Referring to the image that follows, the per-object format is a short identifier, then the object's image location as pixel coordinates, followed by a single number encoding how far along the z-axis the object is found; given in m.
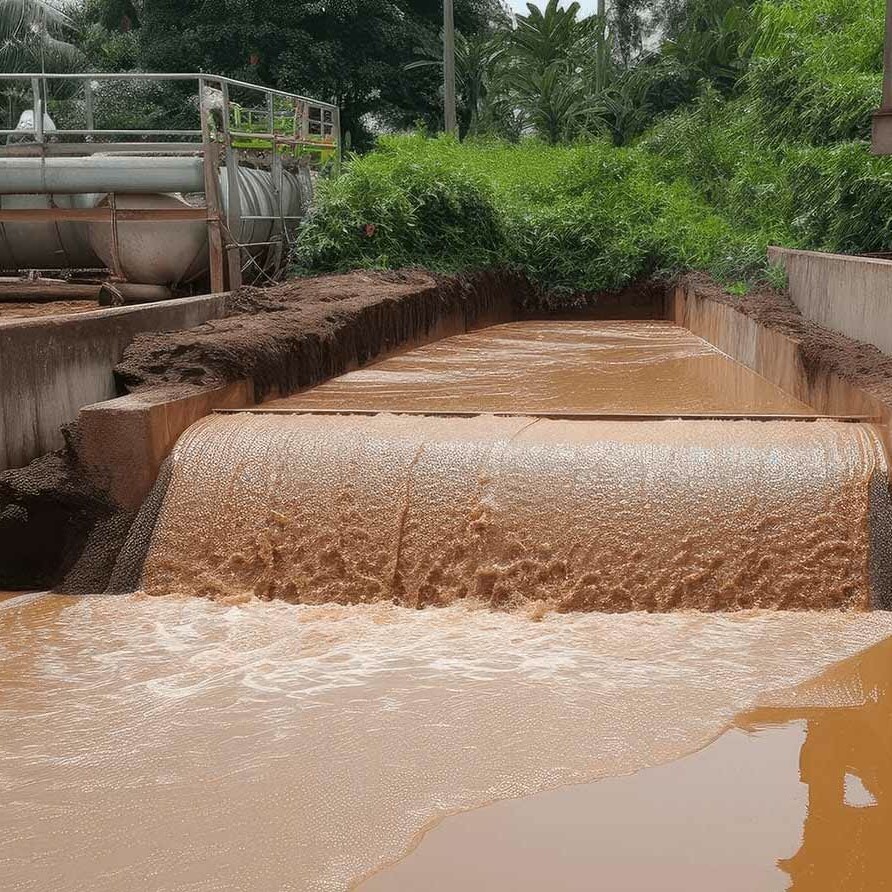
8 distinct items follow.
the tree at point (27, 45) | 37.56
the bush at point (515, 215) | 16.38
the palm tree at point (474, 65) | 36.38
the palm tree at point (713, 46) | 33.50
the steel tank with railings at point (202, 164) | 13.10
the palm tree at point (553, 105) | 33.84
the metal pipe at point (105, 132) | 12.91
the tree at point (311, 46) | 34.03
